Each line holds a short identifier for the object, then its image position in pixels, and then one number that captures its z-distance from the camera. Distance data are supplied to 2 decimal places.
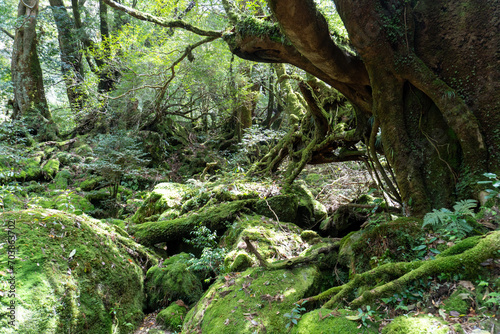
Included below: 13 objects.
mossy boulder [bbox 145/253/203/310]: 4.40
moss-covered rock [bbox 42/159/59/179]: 9.84
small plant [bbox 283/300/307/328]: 2.59
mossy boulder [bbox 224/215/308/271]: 4.23
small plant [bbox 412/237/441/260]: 2.65
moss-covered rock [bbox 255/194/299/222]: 6.14
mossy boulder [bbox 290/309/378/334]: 2.10
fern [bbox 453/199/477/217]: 2.59
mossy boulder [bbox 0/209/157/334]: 2.84
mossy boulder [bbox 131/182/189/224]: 7.31
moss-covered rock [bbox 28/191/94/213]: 7.05
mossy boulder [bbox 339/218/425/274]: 2.96
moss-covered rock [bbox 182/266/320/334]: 2.87
